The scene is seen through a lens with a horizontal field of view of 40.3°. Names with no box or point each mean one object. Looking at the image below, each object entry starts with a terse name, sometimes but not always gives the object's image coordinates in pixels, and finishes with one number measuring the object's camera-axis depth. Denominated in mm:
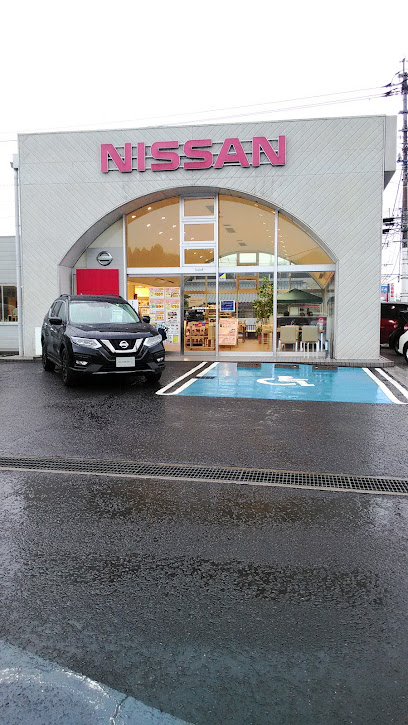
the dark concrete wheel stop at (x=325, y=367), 14131
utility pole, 31375
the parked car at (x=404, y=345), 15930
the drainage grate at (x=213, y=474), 4871
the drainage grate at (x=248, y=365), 14723
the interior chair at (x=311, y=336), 16875
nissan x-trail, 9812
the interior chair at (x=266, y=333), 17109
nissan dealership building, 15555
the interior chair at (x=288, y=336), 17016
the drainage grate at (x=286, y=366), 14289
